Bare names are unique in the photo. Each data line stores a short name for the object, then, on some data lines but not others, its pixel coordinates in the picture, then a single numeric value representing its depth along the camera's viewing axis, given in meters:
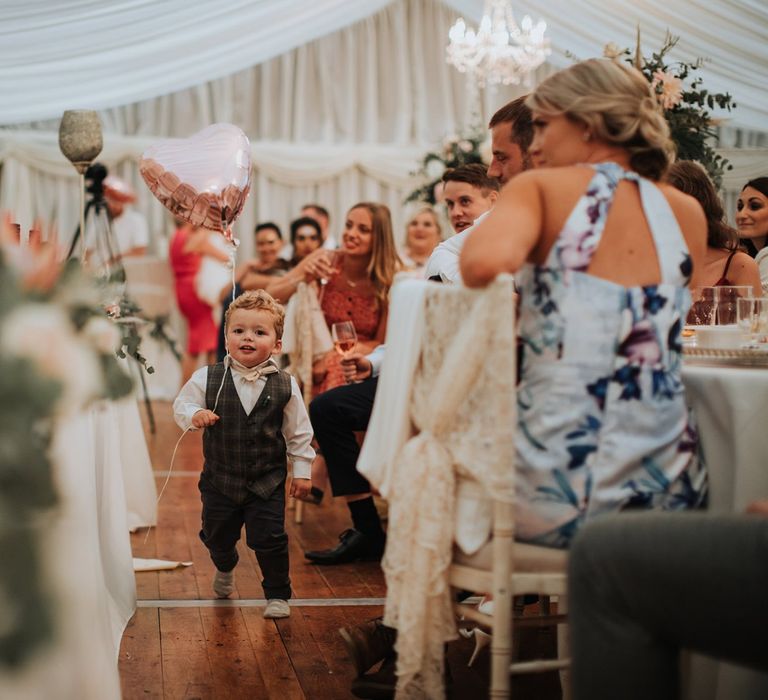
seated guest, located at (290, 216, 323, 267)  6.55
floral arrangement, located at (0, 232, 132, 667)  1.27
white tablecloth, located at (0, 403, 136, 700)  1.32
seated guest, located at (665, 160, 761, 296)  3.80
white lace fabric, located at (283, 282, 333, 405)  4.72
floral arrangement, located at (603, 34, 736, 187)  4.25
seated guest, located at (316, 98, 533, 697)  2.50
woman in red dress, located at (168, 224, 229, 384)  8.88
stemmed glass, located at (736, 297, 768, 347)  2.53
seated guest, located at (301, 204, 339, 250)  7.55
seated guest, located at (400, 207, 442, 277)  5.84
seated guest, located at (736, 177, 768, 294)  4.64
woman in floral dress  1.95
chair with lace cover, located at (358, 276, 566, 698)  1.93
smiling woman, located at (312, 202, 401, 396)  4.72
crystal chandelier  7.12
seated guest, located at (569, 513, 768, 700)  1.50
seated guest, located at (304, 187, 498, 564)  3.71
